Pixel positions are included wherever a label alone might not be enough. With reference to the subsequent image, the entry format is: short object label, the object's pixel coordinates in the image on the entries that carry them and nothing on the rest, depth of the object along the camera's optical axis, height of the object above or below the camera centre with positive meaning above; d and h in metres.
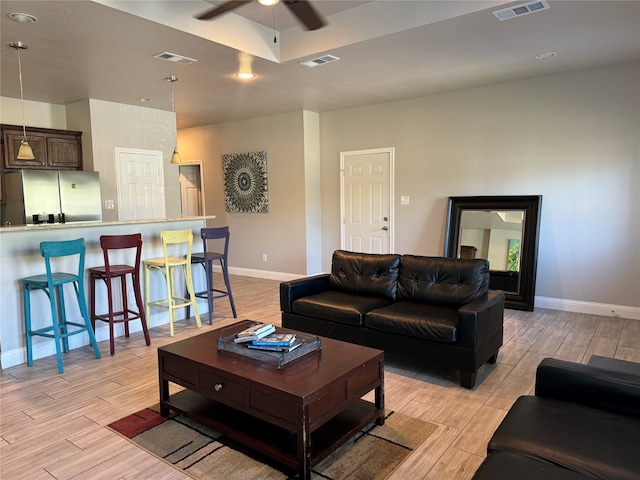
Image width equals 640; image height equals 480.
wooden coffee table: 2.01 -0.97
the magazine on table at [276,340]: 2.37 -0.77
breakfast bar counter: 3.50 -0.54
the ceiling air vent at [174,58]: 3.86 +1.30
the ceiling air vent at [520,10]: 2.96 +1.28
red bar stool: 3.71 -0.65
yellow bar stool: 4.23 -0.67
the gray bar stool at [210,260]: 4.63 -0.63
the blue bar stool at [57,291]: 3.37 -0.71
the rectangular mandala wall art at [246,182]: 7.12 +0.31
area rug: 2.11 -1.31
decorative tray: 2.28 -0.81
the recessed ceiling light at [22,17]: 2.98 +1.30
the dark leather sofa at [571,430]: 1.39 -0.87
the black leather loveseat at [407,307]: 2.98 -0.85
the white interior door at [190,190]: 8.37 +0.23
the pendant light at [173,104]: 4.66 +1.32
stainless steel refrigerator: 5.10 +0.10
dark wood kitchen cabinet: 5.22 +0.72
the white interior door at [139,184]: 6.04 +0.27
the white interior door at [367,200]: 6.22 -0.02
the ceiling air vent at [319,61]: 4.05 +1.31
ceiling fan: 2.47 +1.08
